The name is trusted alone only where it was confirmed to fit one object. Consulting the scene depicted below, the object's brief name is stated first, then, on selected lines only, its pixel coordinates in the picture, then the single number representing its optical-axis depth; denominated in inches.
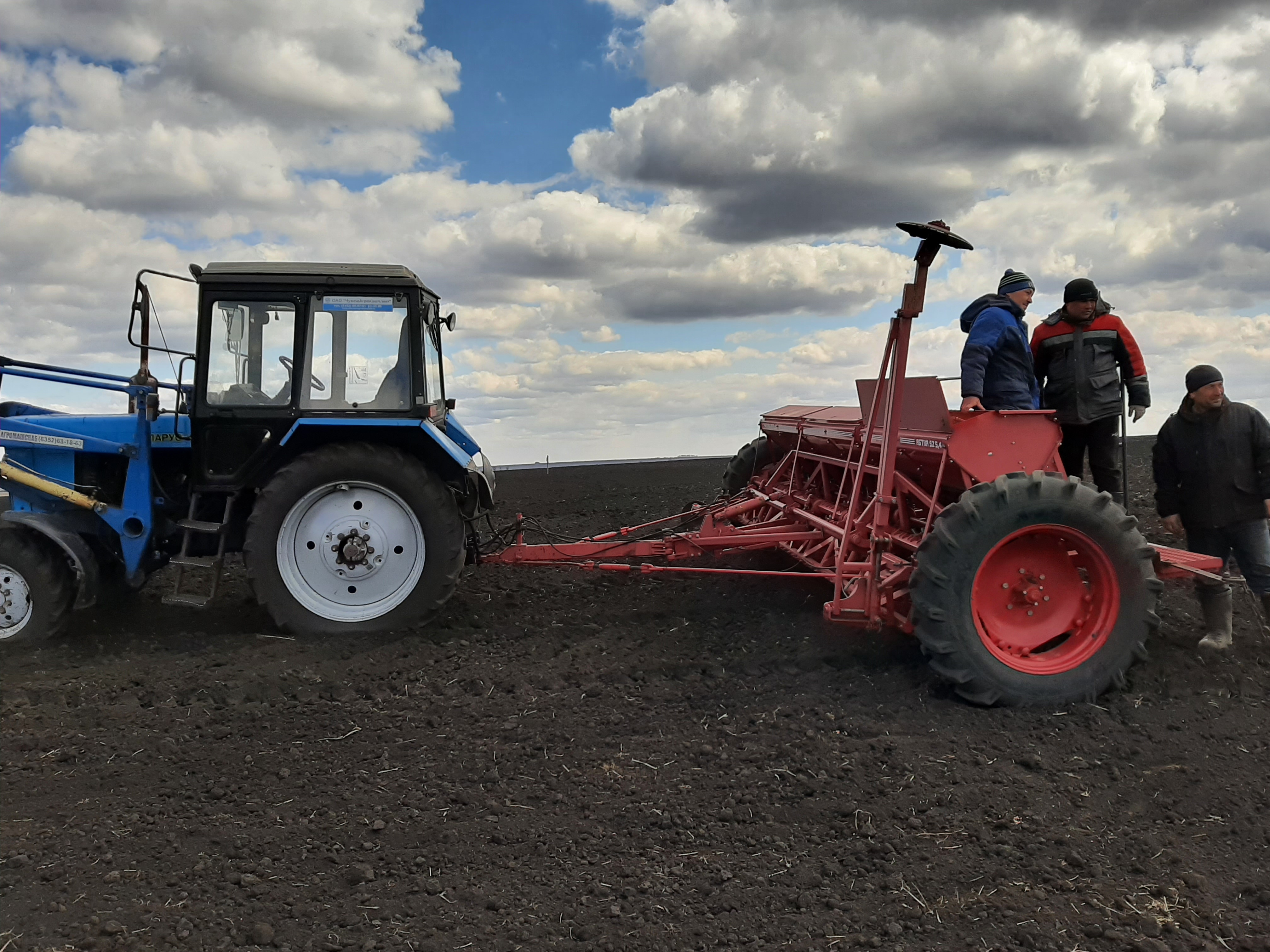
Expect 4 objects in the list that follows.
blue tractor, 221.0
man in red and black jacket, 225.0
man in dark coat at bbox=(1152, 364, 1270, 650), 207.9
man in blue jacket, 196.7
